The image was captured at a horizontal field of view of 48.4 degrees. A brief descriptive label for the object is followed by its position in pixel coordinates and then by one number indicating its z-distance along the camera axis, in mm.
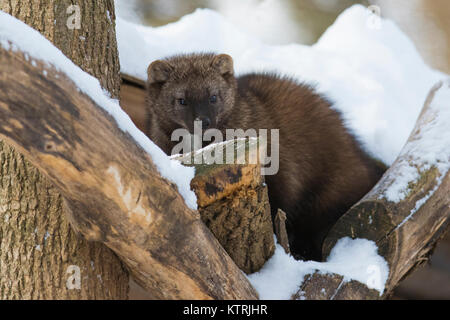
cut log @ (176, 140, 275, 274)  2166
